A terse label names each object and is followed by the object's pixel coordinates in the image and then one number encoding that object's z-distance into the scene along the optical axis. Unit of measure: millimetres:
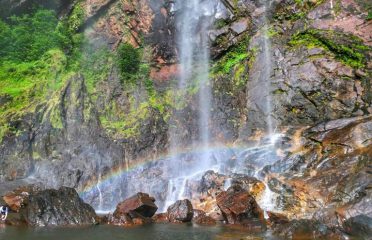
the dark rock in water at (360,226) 14219
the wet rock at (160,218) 20125
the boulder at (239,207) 18781
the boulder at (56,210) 18453
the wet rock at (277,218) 18000
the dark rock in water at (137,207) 19609
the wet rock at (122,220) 18933
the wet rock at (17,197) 20495
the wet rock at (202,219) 19531
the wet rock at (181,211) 19953
